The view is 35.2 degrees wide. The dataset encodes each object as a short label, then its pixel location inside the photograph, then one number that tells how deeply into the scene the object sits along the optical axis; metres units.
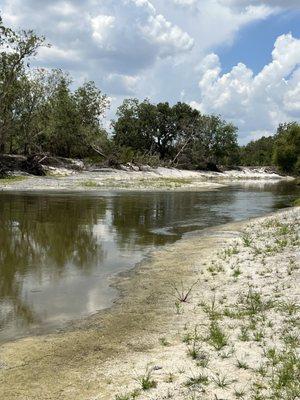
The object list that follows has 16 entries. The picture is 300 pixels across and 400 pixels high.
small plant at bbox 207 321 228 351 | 9.37
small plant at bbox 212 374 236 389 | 7.66
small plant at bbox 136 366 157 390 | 7.76
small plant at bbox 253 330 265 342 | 9.52
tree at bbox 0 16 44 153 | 56.44
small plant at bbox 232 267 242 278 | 15.18
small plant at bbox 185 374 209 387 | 7.79
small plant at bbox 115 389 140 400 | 7.45
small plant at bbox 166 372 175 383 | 7.97
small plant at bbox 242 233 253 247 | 20.05
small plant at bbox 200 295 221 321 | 11.33
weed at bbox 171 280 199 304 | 12.94
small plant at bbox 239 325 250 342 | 9.60
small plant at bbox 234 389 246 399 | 7.30
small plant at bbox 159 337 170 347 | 9.82
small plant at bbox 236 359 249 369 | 8.30
